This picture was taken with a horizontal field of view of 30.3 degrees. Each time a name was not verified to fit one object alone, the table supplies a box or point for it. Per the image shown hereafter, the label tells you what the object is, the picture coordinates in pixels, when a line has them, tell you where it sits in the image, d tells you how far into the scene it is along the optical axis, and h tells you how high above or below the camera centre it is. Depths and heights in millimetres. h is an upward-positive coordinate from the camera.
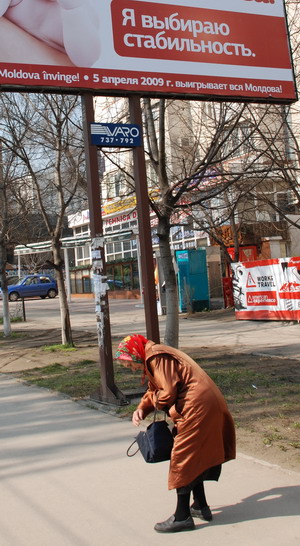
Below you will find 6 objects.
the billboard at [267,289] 15406 -493
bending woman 3525 -929
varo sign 7438 +2035
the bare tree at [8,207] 15273 +2596
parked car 37562 +222
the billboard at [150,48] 7488 +3401
